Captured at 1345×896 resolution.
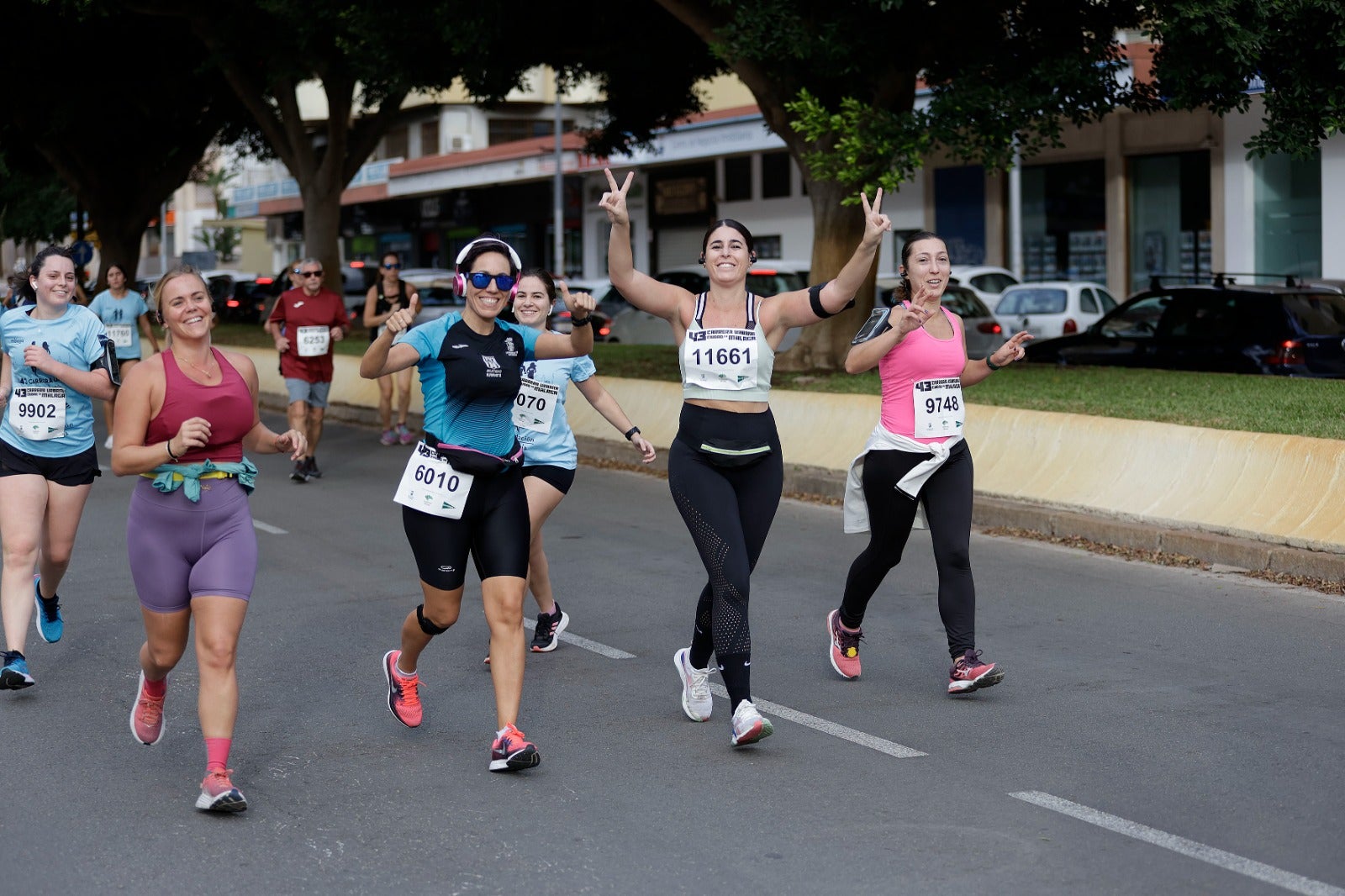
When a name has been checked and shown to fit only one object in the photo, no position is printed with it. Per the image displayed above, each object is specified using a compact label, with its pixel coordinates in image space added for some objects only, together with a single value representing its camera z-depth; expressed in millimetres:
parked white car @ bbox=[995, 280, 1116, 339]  26828
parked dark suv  16203
